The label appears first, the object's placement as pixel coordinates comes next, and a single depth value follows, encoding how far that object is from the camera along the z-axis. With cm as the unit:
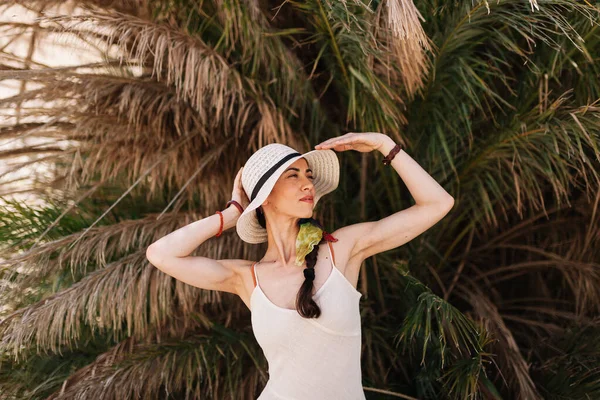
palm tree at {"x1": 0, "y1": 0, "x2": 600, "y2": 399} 360
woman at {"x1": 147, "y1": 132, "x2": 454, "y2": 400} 251
